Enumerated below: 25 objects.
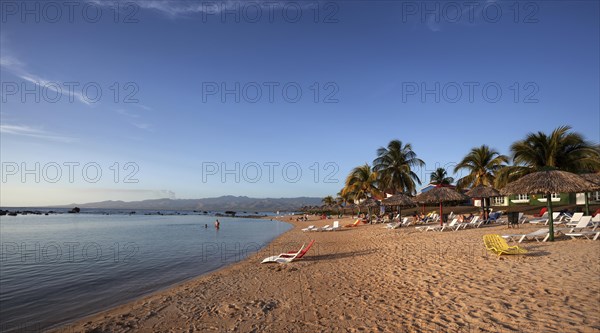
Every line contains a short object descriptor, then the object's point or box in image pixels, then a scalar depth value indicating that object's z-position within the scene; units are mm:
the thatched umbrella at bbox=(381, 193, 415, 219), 22641
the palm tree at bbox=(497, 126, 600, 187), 19938
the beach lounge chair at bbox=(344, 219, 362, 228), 27453
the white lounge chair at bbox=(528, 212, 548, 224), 16788
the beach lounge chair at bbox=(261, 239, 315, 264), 11674
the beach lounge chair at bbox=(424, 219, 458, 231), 17266
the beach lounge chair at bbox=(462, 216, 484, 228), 17523
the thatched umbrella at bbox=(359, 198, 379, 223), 27994
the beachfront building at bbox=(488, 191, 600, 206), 29203
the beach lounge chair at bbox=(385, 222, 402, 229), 20475
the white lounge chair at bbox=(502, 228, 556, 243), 10805
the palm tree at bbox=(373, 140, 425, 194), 30516
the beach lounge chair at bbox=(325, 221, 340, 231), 26023
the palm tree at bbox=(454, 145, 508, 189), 27672
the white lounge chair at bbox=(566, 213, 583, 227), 13883
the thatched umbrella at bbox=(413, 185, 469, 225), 18719
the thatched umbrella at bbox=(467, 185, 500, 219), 19938
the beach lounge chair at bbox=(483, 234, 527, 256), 8789
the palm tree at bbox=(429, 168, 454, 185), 50619
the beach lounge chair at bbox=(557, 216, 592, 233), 11961
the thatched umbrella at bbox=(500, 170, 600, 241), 10977
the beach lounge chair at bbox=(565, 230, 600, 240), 10560
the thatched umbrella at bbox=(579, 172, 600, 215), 16700
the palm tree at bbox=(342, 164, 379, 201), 31750
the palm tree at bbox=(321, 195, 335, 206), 86562
